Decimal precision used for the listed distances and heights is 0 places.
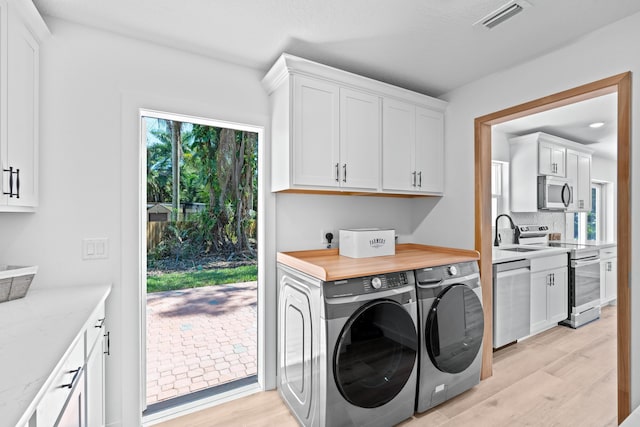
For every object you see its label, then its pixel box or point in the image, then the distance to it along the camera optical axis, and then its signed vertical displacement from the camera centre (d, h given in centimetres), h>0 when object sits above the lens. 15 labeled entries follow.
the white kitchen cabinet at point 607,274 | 406 -88
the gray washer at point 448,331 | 197 -84
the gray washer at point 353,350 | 163 -83
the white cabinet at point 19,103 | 126 +52
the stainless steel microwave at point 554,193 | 372 +26
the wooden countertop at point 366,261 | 173 -35
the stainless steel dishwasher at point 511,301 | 275 -87
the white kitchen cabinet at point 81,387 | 82 -62
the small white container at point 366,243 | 227 -24
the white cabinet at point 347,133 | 198 +61
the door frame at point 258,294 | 190 -59
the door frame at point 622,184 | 165 +16
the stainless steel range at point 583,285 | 350 -90
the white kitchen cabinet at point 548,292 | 312 -89
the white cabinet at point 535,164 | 372 +65
